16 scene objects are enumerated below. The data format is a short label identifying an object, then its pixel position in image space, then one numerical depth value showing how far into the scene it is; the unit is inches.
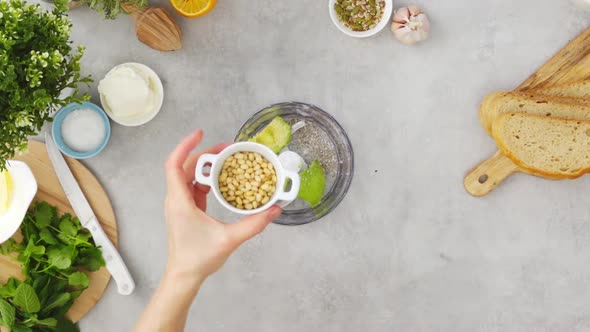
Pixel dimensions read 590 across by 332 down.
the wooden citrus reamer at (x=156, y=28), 53.5
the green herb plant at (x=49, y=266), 52.1
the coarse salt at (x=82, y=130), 54.1
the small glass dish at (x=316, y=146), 53.7
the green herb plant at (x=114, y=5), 49.8
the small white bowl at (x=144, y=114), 54.1
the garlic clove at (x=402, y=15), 53.4
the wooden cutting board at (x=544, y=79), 53.7
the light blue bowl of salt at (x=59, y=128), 53.7
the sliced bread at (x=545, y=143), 52.2
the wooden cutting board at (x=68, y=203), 54.9
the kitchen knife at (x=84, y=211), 54.0
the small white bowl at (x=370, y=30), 53.7
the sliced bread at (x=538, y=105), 52.4
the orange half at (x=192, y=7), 53.3
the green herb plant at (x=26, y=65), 40.5
